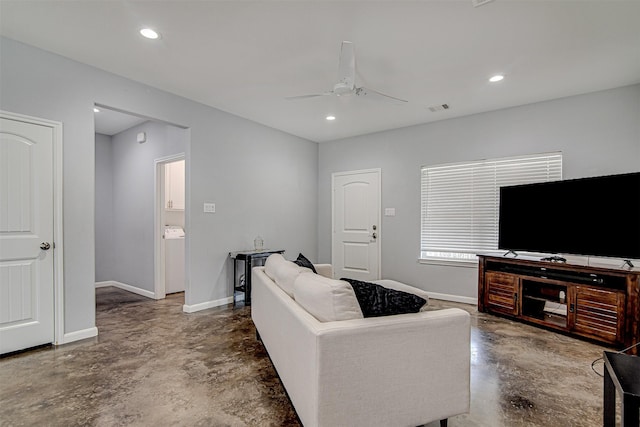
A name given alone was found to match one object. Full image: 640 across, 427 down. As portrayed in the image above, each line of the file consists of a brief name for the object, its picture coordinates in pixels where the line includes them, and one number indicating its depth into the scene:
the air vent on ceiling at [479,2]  2.17
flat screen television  3.01
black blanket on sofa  1.68
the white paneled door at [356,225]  5.53
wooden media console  2.94
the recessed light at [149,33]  2.57
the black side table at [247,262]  4.34
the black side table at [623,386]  1.24
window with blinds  4.15
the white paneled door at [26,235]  2.73
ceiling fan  2.46
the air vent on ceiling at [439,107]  4.21
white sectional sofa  1.46
